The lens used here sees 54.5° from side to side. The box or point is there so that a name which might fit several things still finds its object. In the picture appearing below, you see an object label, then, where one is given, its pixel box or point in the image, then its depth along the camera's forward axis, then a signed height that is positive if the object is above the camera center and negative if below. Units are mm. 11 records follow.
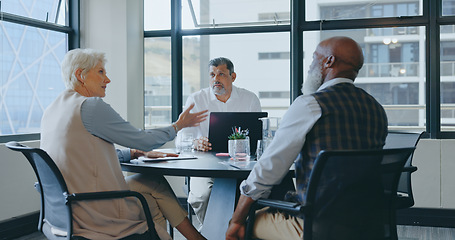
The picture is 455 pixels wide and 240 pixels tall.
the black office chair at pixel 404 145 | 2529 -183
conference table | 2119 -275
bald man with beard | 1662 -58
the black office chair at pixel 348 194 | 1495 -278
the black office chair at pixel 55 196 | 1787 -330
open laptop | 2824 -49
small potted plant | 2453 -172
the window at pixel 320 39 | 4137 +694
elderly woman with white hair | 1926 -125
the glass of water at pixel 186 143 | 2936 -179
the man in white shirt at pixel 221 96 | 3665 +173
